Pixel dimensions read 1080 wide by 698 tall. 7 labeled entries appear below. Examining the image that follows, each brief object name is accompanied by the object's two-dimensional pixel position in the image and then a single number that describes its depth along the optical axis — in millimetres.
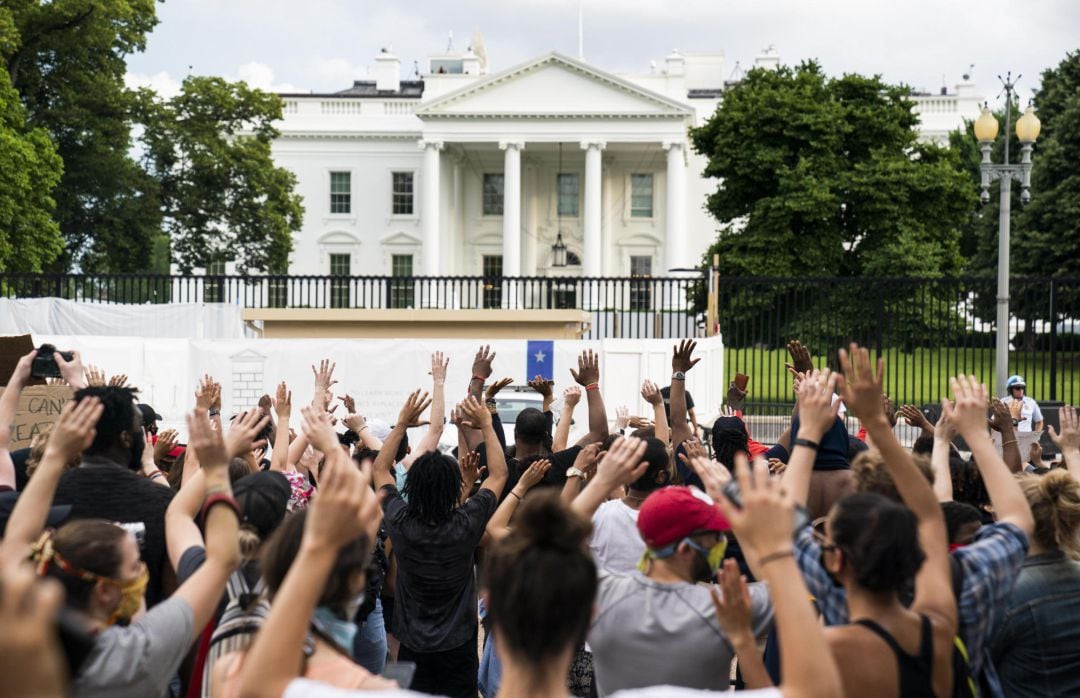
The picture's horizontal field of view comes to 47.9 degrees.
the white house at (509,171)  59031
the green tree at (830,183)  40625
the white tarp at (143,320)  20047
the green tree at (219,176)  41906
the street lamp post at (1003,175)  17641
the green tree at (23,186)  28562
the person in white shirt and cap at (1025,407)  13688
